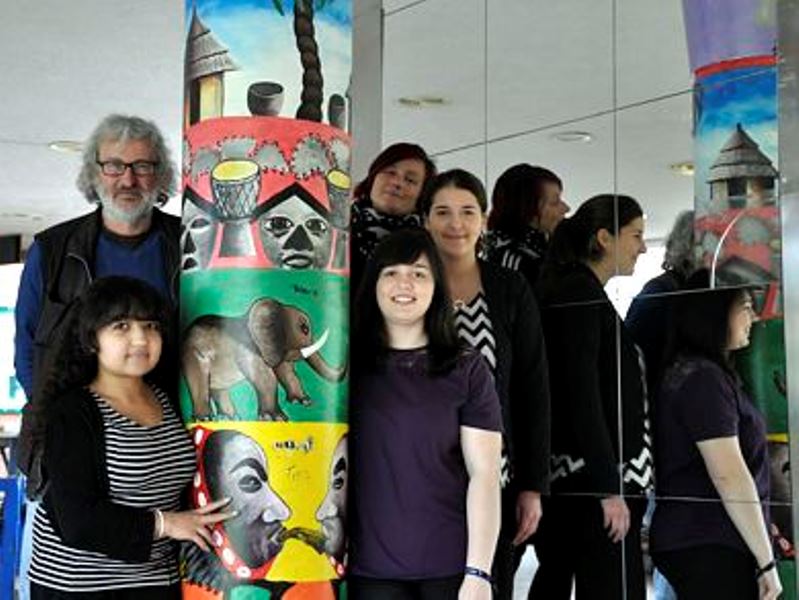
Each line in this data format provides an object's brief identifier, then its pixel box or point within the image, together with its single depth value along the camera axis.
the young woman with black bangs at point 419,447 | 2.67
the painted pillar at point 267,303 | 2.67
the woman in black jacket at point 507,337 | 3.07
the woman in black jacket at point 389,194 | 3.46
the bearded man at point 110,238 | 3.07
